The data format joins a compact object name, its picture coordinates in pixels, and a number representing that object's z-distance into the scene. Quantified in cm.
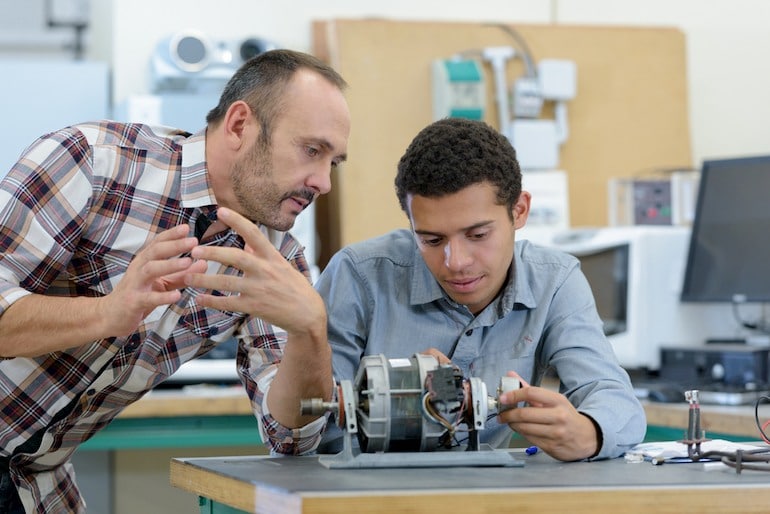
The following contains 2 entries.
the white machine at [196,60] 363
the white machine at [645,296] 328
